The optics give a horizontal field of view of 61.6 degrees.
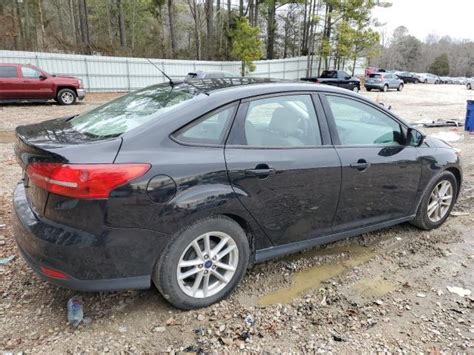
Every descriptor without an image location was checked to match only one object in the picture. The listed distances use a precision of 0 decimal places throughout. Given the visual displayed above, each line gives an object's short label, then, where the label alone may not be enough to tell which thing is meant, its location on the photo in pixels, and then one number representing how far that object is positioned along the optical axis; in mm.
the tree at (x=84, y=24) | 26953
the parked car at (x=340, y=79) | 27906
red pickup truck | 14727
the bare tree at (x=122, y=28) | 28750
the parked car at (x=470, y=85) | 38806
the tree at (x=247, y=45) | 28016
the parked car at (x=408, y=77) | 47638
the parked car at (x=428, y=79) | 51044
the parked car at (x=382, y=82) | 31689
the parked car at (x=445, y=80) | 56438
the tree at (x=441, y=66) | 82312
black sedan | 2383
